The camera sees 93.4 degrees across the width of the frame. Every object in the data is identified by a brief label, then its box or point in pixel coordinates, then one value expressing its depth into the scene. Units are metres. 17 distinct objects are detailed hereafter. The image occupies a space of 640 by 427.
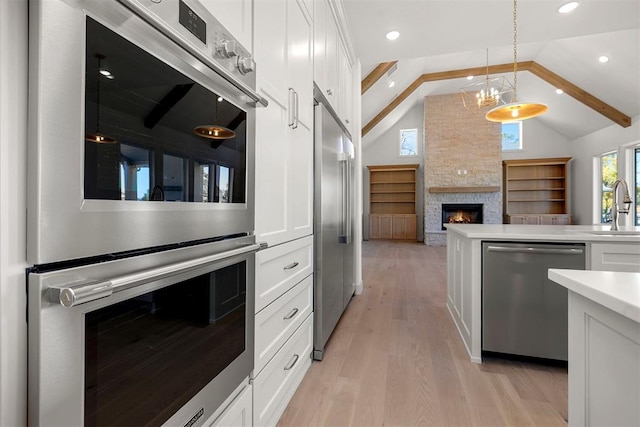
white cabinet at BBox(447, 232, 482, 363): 2.07
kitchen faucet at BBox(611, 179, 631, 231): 2.08
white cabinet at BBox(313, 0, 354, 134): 2.06
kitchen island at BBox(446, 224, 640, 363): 1.85
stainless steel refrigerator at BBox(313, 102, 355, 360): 1.95
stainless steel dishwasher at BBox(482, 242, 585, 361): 1.93
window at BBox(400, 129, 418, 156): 9.64
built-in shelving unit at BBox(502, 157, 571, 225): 8.45
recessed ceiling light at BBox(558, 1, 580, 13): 2.65
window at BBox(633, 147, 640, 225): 5.99
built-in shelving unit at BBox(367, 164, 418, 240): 9.28
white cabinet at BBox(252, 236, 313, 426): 1.22
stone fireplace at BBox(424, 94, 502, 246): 8.12
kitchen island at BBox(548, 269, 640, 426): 0.65
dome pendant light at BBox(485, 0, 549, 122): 2.87
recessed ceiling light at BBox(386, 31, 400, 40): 3.15
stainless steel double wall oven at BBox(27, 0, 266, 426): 0.48
